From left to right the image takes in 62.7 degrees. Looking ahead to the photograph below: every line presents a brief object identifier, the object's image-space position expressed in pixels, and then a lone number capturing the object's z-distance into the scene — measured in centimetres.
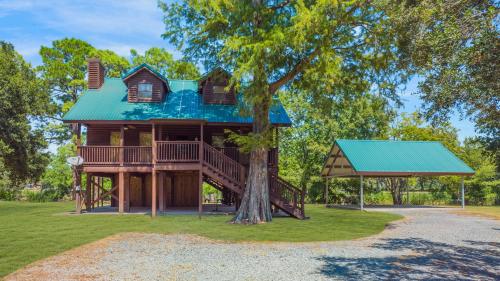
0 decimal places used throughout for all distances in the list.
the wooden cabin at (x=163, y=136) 1970
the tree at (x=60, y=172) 3816
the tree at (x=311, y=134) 3659
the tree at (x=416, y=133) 3912
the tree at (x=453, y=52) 745
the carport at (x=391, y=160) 2625
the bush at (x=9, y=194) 3925
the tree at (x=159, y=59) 4016
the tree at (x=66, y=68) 3997
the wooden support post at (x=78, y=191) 2112
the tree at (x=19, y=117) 3184
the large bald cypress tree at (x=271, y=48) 1451
